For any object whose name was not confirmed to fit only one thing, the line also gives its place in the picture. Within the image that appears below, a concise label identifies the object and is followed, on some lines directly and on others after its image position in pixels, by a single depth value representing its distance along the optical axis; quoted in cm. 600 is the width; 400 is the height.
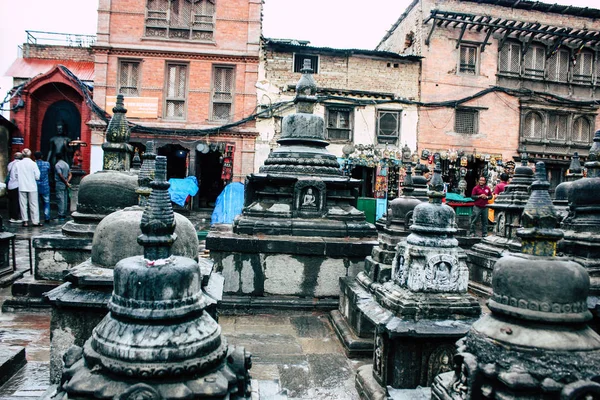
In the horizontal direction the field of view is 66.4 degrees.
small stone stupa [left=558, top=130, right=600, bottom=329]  512
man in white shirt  1318
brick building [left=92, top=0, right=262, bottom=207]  2008
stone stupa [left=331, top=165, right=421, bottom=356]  543
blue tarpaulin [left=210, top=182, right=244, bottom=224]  1348
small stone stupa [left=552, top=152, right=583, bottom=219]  688
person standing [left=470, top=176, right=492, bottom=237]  1327
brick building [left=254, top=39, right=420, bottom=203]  2058
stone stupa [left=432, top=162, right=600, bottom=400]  261
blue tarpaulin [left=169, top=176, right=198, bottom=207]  1606
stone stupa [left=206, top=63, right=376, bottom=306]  716
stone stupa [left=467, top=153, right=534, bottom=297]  825
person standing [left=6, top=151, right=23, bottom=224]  1359
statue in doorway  2100
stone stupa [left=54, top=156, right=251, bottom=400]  247
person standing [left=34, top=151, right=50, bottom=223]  1482
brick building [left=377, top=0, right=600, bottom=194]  2214
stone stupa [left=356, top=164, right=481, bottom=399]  415
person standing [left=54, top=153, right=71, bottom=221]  1458
